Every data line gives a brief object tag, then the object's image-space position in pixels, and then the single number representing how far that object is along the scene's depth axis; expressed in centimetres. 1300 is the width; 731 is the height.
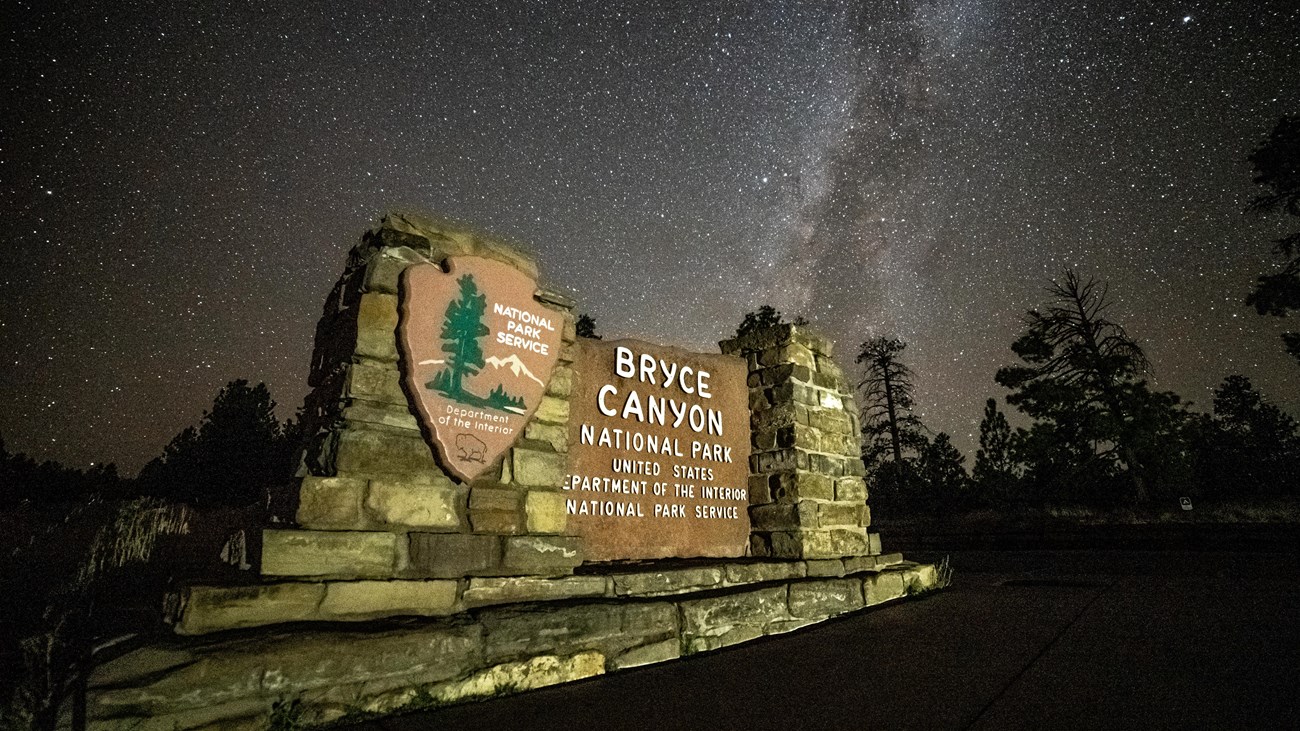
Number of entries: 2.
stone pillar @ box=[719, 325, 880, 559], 442
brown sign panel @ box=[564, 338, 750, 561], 373
